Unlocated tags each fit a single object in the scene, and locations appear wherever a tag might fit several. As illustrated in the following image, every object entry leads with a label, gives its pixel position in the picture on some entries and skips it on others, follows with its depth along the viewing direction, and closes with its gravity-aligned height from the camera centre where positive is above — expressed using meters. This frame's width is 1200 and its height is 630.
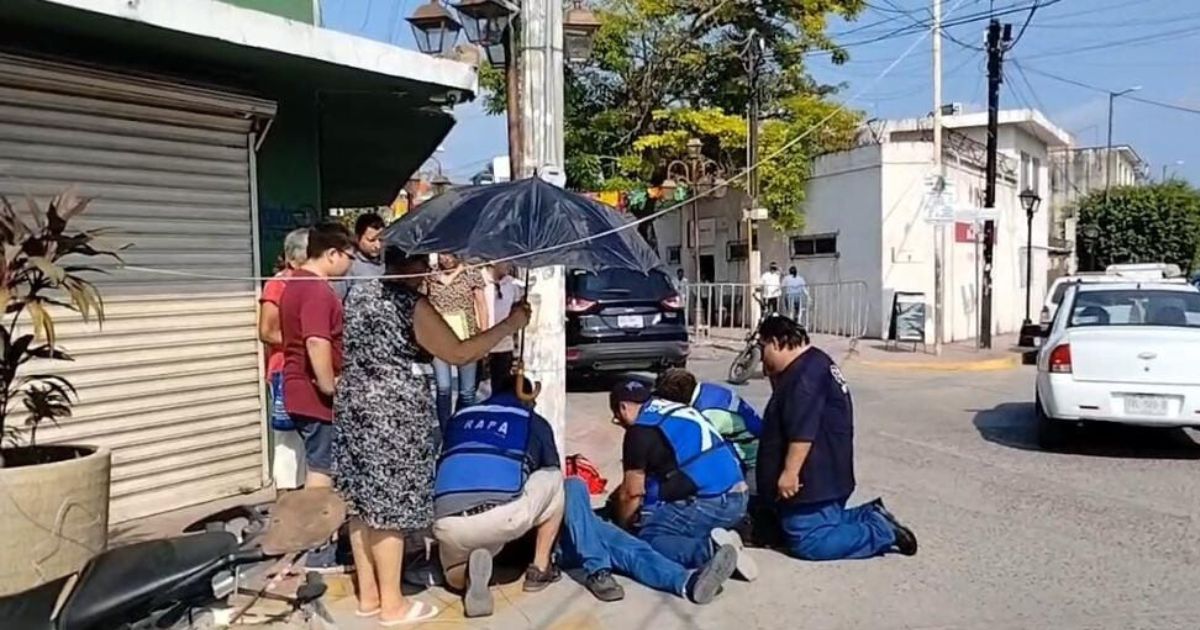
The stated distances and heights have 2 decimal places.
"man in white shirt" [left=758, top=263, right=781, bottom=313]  22.89 -0.37
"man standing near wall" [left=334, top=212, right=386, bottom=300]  7.02 +0.21
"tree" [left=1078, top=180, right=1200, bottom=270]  43.62 +1.59
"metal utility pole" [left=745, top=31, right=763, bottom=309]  22.66 +2.79
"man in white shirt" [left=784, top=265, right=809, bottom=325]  23.34 -0.49
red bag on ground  7.76 -1.40
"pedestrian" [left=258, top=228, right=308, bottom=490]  6.34 -0.52
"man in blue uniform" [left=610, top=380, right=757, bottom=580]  5.97 -1.13
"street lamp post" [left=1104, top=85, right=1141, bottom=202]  55.34 +5.26
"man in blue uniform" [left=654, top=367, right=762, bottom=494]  6.77 -0.89
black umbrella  5.33 +0.23
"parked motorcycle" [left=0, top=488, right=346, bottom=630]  3.20 -0.93
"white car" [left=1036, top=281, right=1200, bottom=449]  9.41 -0.87
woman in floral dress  5.11 -0.60
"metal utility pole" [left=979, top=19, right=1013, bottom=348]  22.08 +2.62
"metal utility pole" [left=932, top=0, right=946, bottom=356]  20.53 +1.73
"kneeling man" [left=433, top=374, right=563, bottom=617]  5.28 -1.01
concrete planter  4.75 -1.03
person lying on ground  5.63 -1.51
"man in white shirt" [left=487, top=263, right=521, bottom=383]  7.26 -0.17
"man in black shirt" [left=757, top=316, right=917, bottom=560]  6.16 -1.04
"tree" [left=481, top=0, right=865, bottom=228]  27.33 +4.79
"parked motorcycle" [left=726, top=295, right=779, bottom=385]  15.25 -1.26
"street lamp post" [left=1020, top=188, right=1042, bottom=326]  26.73 +0.83
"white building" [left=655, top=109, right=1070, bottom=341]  24.05 +0.94
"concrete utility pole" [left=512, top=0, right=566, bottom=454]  7.07 +0.84
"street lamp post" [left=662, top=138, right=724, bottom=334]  26.52 +2.52
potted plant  4.74 -0.82
